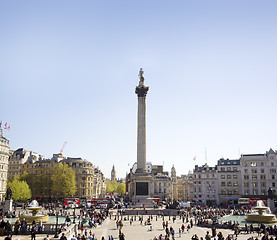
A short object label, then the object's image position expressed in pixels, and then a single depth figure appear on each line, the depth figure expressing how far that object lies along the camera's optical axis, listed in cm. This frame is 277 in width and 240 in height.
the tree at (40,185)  9938
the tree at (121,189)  18425
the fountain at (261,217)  4438
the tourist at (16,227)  3391
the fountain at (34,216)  4034
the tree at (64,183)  8844
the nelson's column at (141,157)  7075
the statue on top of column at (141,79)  8119
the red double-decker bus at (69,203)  7081
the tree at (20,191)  8169
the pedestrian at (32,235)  2819
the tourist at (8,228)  3062
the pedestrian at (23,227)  3425
